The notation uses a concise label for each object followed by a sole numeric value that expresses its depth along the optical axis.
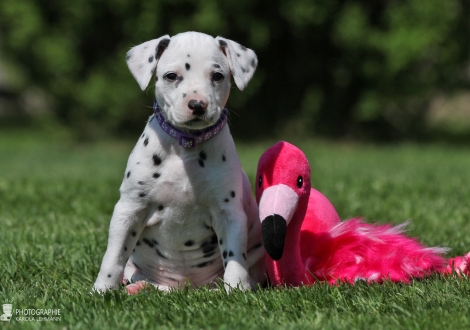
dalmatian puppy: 7.77
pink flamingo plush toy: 7.80
